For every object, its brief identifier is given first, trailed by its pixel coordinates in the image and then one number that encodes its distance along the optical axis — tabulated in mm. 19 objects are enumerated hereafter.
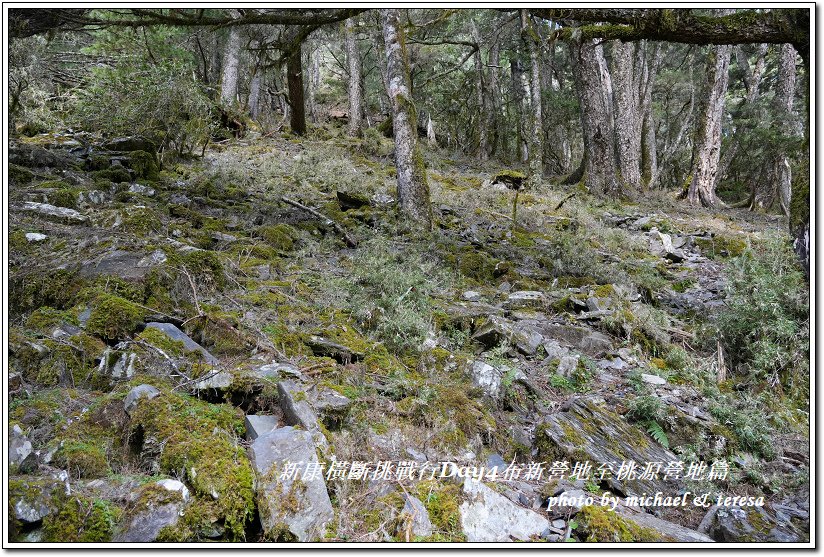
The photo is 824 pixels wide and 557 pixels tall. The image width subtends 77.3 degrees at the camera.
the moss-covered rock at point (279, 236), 6641
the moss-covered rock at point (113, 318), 3586
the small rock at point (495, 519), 2443
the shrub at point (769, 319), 4566
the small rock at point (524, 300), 5797
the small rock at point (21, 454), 2266
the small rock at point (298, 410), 2803
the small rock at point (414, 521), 2357
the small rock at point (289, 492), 2262
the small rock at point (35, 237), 4973
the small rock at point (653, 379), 4471
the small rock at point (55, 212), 5715
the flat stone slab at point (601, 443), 3230
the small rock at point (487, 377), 3920
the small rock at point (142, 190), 7629
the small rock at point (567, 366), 4445
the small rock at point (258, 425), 2775
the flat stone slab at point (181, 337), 3542
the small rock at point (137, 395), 2773
